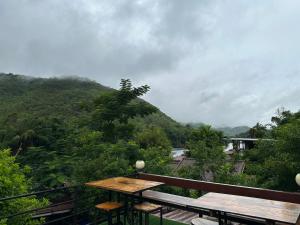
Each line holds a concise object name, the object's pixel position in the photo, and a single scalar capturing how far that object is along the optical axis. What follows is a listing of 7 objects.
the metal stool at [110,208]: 3.14
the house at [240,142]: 19.46
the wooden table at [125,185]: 2.94
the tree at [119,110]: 8.78
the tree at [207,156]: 6.47
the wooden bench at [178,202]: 2.53
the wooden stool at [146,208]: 3.09
